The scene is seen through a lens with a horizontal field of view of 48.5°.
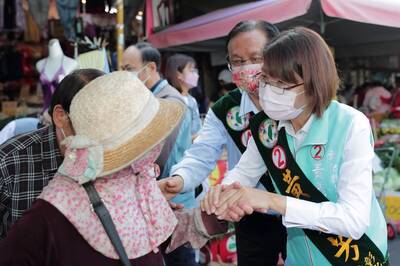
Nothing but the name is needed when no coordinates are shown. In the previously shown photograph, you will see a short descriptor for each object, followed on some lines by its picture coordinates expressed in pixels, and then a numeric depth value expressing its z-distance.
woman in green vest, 1.60
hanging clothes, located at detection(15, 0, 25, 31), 7.37
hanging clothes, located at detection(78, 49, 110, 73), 3.72
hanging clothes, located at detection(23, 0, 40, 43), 8.07
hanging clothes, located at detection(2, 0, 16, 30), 7.38
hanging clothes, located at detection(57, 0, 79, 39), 6.24
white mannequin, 4.09
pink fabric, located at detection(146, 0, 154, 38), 6.79
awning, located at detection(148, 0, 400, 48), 3.98
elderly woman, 1.27
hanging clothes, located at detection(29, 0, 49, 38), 6.54
